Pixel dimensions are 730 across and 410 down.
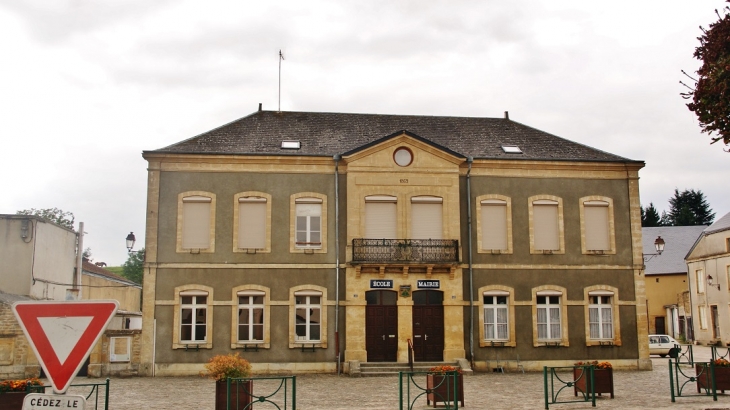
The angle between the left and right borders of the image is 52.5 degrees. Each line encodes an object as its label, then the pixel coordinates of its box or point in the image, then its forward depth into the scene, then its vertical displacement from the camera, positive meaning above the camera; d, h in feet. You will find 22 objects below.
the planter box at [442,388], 49.06 -5.09
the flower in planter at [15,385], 41.39 -4.03
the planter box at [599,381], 54.13 -5.08
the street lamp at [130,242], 82.99 +7.82
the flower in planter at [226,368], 45.91 -3.48
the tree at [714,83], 38.28 +11.90
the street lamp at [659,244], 95.95 +8.75
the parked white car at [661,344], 115.24 -5.09
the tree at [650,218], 235.20 +29.45
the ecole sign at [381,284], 83.46 +3.11
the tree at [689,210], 232.73 +32.34
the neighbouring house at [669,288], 162.30 +5.03
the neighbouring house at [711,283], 141.28 +5.57
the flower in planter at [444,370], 49.27 -3.87
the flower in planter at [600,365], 54.08 -3.90
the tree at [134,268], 238.68 +14.48
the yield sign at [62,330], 14.39 -0.34
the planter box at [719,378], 53.36 -4.81
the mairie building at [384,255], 82.33 +6.47
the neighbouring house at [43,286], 78.84 +3.75
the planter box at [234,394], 45.73 -5.09
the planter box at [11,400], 41.22 -4.83
